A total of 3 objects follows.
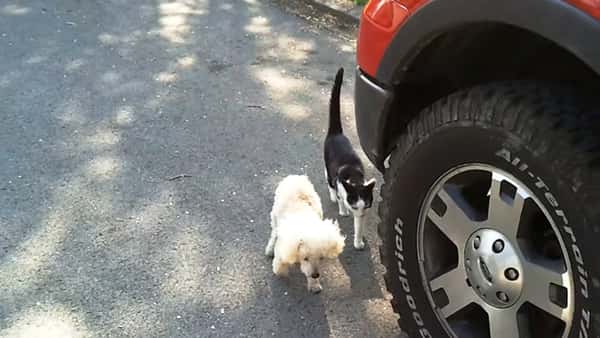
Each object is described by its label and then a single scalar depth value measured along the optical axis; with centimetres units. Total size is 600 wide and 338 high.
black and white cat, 324
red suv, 182
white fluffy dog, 292
